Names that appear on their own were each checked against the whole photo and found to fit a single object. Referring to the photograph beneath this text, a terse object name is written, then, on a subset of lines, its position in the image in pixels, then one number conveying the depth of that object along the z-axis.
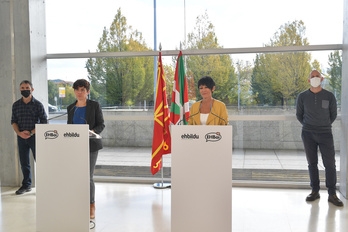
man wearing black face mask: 4.79
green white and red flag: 4.95
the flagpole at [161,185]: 5.19
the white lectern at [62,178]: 3.16
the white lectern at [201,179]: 2.84
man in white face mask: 4.36
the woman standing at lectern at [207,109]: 3.56
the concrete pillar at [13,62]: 5.21
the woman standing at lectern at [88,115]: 3.58
